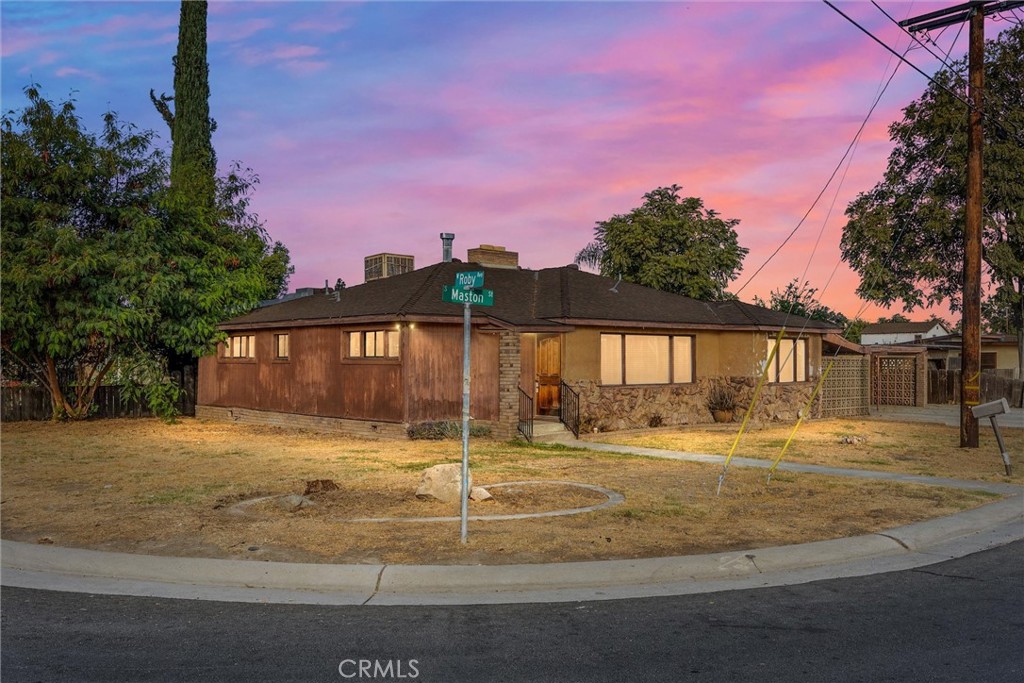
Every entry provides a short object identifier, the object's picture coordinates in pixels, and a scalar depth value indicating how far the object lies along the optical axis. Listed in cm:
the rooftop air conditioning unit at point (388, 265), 2933
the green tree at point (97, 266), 2214
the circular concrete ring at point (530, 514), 965
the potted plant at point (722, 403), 2431
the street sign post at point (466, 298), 860
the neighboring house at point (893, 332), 7862
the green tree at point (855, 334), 4691
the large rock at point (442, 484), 1098
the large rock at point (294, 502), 1027
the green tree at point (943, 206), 3375
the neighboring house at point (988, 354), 4375
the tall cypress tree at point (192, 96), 3569
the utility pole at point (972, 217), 1794
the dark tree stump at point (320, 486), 1165
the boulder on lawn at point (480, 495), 1103
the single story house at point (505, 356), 2039
